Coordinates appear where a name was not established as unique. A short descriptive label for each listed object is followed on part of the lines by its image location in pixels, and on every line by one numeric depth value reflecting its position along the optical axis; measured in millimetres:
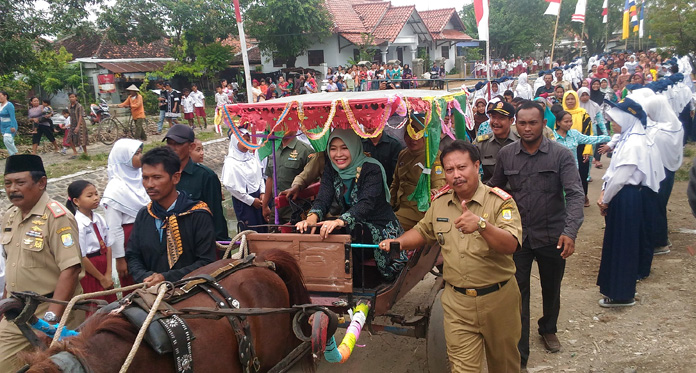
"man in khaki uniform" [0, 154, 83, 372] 3367
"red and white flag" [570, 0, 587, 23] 17003
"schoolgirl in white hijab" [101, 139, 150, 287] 4477
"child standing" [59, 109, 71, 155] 14606
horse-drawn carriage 2402
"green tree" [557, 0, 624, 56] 48391
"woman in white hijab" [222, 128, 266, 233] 6203
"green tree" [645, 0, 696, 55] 16250
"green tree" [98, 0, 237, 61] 26578
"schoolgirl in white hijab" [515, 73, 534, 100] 16500
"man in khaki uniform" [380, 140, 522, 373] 3254
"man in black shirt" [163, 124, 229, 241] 4488
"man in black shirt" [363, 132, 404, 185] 5359
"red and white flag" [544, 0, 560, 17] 12859
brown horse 2254
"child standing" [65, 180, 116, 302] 4137
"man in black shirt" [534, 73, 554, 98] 11955
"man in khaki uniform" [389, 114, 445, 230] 4910
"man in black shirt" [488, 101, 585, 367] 4125
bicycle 16984
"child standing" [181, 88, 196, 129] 19391
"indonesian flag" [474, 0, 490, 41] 9906
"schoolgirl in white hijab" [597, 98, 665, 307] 5289
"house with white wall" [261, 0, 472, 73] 32500
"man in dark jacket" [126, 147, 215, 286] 3311
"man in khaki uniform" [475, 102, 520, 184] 5594
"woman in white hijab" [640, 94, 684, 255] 5664
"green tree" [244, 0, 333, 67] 28406
